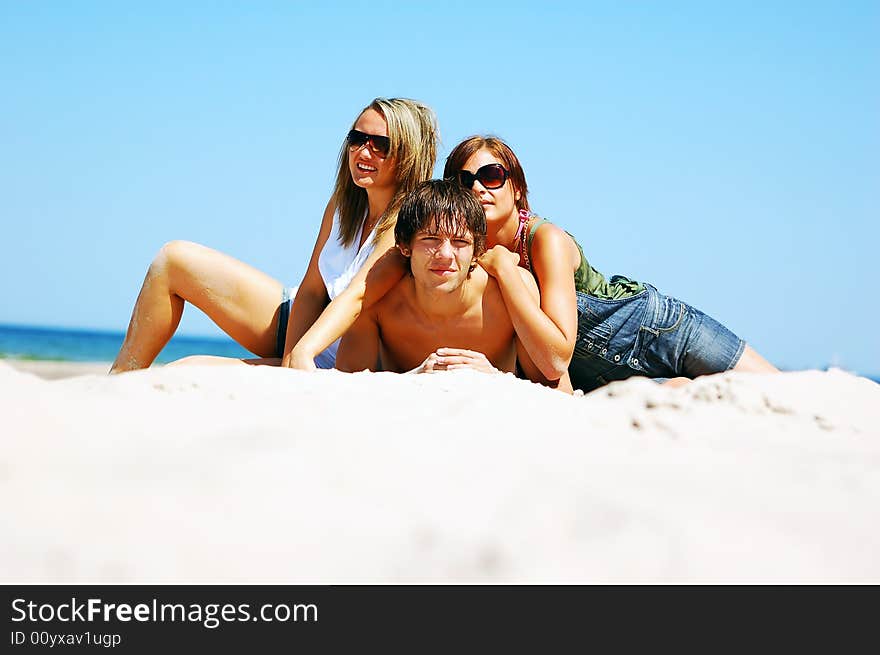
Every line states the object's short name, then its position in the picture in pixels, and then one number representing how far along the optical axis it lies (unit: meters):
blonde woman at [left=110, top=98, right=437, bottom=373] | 4.23
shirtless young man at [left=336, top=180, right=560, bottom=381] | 3.69
